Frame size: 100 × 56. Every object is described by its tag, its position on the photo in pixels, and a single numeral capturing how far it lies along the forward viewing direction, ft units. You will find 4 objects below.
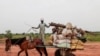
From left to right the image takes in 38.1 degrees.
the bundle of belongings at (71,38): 18.86
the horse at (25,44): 23.58
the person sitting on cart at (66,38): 18.86
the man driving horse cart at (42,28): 24.28
